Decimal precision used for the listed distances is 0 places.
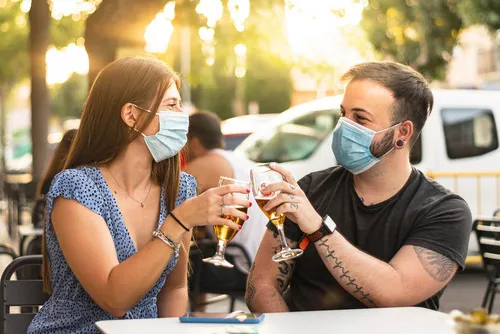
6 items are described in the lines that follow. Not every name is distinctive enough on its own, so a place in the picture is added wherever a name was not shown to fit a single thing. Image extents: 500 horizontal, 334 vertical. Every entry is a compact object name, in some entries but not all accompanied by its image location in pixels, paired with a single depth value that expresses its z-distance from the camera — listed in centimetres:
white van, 1244
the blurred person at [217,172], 678
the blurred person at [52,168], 671
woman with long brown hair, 352
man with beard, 386
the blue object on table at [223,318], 329
